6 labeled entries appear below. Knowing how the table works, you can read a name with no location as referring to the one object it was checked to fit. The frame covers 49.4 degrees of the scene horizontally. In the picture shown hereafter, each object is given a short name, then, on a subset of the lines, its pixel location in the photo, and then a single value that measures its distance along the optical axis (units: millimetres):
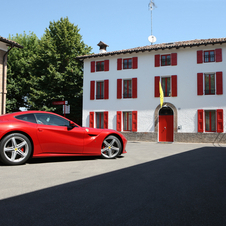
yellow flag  20141
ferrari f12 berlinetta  5804
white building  19828
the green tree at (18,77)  28141
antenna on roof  25969
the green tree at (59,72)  26438
